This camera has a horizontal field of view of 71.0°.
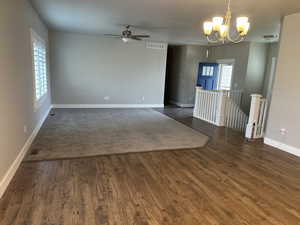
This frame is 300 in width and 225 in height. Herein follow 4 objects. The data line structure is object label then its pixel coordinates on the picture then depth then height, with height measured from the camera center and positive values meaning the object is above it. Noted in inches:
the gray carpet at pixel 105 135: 150.2 -53.8
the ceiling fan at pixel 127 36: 218.7 +39.4
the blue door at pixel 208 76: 359.6 +5.2
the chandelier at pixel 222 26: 112.2 +29.8
